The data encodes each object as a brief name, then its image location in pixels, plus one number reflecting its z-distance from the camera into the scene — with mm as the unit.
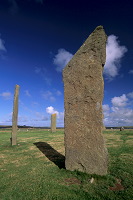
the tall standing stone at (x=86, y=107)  4837
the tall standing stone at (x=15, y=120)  10285
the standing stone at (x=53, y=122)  20454
